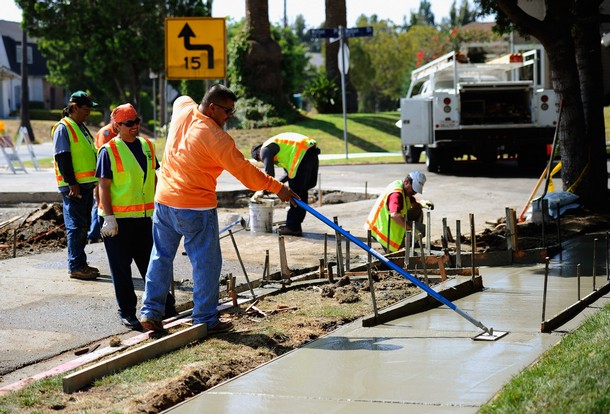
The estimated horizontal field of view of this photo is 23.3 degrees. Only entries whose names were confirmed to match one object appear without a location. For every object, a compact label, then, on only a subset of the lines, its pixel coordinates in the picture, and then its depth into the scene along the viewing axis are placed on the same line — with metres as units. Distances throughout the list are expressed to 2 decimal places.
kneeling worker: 15.66
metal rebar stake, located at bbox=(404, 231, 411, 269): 14.16
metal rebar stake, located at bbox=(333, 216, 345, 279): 14.07
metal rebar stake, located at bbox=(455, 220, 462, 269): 13.84
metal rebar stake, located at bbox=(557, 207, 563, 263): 16.09
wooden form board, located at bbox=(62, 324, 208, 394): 8.93
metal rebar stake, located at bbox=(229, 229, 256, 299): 13.20
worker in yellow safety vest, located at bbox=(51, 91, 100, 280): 14.86
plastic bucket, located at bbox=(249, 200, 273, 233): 19.63
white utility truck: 32.29
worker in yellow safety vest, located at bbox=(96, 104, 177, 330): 11.99
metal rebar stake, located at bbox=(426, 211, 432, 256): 15.04
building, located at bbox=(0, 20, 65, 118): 123.30
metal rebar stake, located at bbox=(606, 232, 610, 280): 13.60
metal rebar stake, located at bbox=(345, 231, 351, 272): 14.69
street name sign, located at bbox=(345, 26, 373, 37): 39.61
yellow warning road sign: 21.06
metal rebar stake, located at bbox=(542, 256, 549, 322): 10.35
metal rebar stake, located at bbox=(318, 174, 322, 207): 26.36
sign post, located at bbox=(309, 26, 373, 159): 39.68
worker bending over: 18.73
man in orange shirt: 10.91
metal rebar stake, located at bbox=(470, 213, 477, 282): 13.56
